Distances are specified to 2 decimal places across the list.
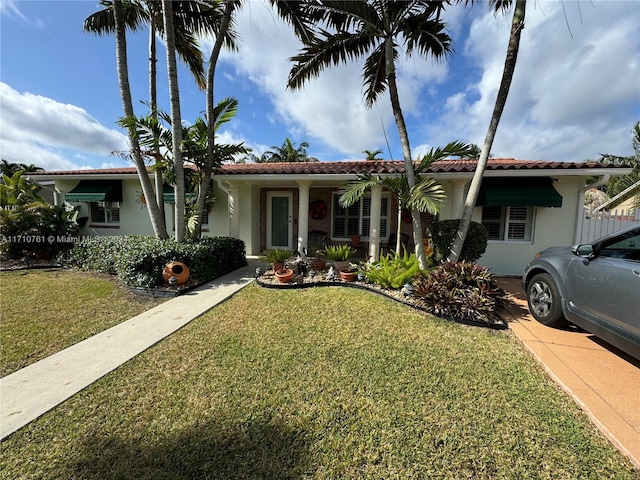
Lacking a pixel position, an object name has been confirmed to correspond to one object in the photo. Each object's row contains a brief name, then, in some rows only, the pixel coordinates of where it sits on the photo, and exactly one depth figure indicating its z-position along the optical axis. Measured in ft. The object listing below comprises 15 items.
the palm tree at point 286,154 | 89.61
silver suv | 10.05
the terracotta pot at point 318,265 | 25.29
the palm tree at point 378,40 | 19.48
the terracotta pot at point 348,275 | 21.97
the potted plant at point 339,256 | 24.91
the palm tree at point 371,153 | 78.70
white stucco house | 23.31
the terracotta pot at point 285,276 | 21.65
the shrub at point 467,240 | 20.30
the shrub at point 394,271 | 19.43
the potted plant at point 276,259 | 25.26
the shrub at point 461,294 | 15.17
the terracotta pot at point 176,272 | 20.97
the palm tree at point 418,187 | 17.76
